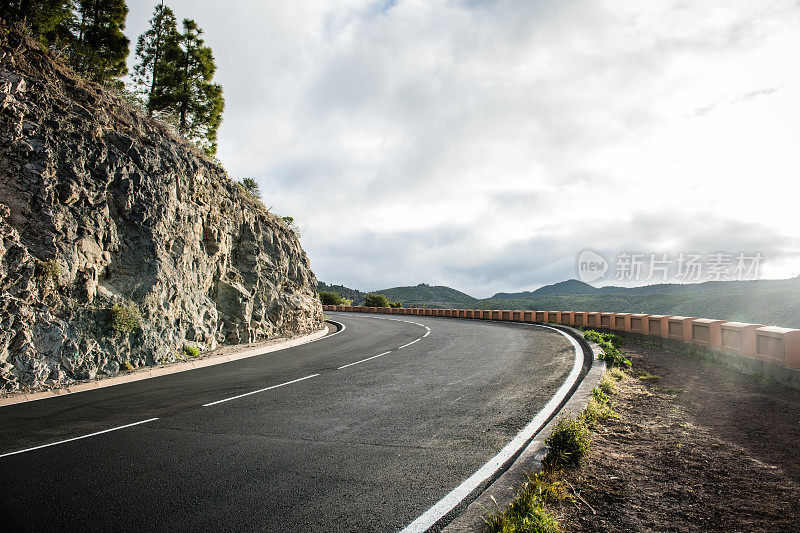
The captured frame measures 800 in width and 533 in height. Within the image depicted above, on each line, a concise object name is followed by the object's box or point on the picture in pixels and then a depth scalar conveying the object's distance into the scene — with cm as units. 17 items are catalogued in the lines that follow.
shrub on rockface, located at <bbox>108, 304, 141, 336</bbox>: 1091
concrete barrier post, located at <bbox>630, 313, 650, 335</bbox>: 1476
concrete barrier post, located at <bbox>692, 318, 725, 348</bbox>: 1026
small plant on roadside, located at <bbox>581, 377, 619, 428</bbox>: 551
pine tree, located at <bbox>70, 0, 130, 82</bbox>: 2017
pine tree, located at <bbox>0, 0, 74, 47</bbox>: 1484
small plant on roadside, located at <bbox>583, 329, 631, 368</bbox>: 952
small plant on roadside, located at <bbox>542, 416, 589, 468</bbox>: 416
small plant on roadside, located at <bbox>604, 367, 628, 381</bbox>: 829
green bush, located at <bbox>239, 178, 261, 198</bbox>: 2368
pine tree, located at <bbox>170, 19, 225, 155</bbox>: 2448
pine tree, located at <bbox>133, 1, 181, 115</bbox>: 2406
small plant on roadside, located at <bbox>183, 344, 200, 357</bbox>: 1286
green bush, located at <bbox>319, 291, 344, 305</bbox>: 5734
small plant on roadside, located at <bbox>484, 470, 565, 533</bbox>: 294
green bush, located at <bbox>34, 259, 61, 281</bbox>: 982
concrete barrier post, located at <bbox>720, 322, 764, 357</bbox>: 867
